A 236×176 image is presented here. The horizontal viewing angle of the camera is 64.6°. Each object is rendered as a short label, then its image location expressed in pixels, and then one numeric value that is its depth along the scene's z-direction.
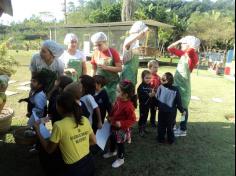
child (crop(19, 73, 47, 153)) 2.17
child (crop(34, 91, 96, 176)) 1.55
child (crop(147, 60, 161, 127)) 3.20
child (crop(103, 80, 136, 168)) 2.33
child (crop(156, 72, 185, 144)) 2.88
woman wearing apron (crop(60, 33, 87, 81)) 2.73
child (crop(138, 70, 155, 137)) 3.11
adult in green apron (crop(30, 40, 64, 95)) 2.35
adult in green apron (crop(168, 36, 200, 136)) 3.03
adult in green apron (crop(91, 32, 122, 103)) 2.68
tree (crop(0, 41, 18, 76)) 4.79
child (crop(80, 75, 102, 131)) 2.16
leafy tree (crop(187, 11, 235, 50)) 13.40
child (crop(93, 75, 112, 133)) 2.40
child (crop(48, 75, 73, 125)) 2.01
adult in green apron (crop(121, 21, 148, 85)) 2.68
